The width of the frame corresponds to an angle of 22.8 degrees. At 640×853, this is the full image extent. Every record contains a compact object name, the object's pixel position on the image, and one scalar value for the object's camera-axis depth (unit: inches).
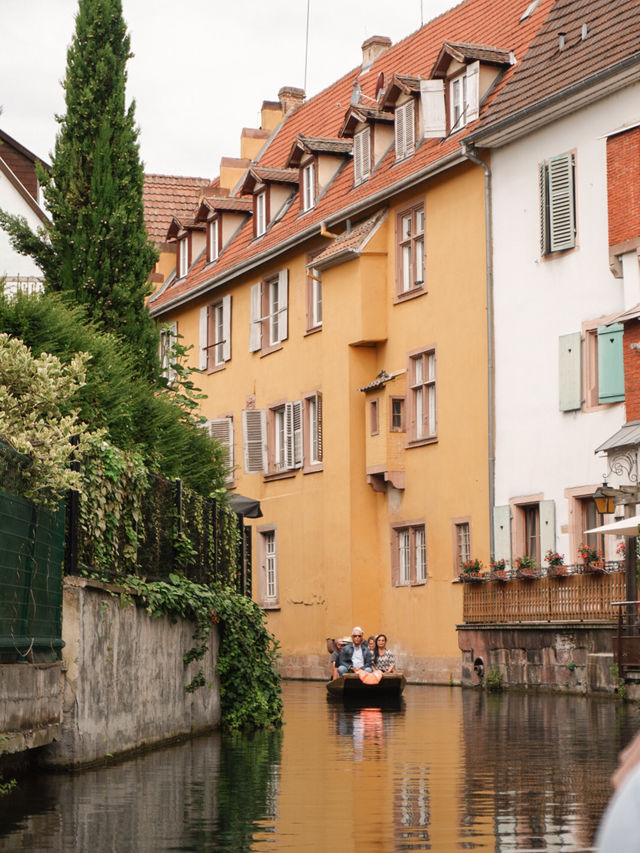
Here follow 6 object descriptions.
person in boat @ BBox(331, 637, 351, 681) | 1099.3
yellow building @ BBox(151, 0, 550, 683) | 1309.1
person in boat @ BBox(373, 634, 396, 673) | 1124.5
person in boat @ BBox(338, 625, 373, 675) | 1091.3
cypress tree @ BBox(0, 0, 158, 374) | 850.8
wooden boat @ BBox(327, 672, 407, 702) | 1013.8
